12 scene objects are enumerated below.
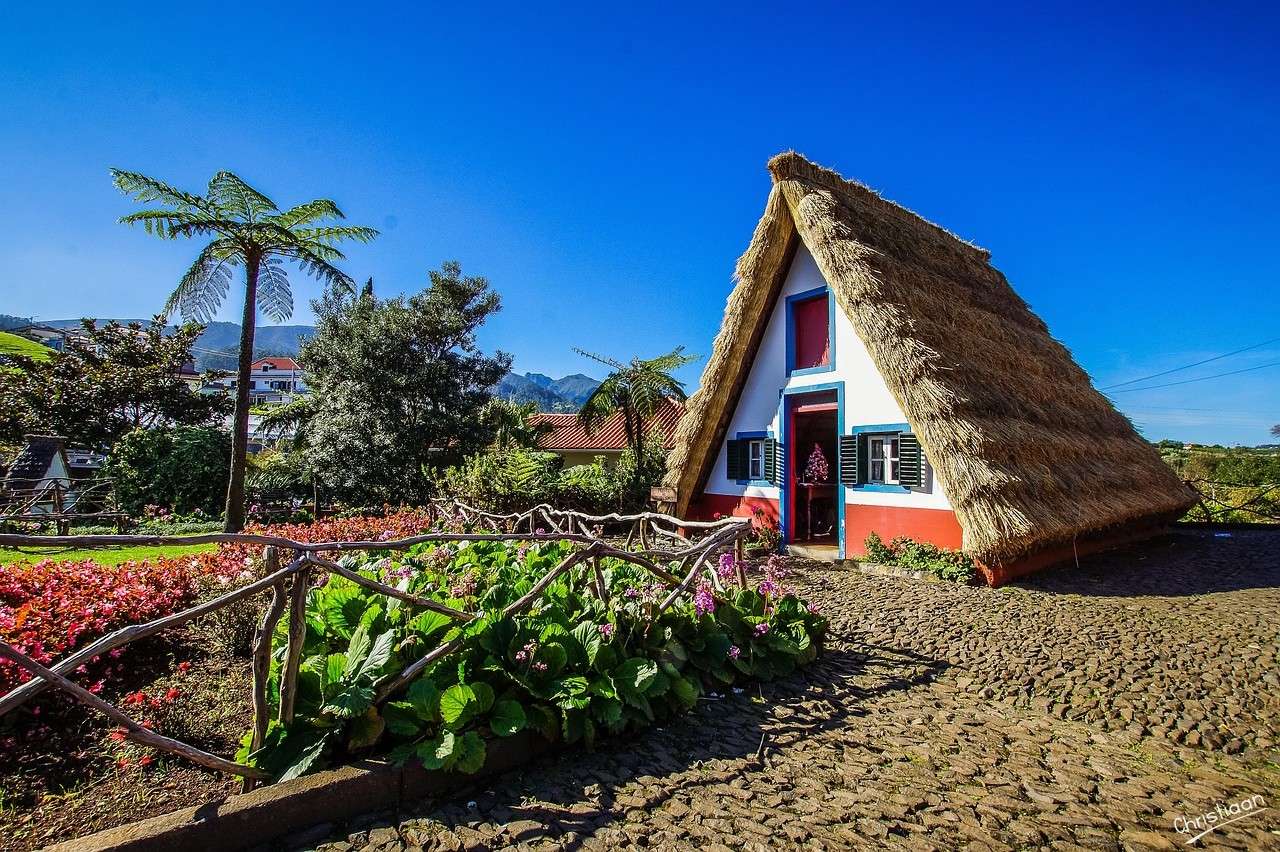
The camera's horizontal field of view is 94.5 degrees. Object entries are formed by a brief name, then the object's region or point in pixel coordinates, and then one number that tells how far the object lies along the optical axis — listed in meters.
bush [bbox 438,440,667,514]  11.92
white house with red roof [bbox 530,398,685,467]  27.92
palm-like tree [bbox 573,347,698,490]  13.73
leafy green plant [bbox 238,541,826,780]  2.84
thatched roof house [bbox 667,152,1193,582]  7.88
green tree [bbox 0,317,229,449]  18.30
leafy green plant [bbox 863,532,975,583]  7.87
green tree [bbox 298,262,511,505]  14.73
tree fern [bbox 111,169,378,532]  9.33
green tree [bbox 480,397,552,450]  17.11
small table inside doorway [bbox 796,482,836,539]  10.90
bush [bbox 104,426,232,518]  14.53
